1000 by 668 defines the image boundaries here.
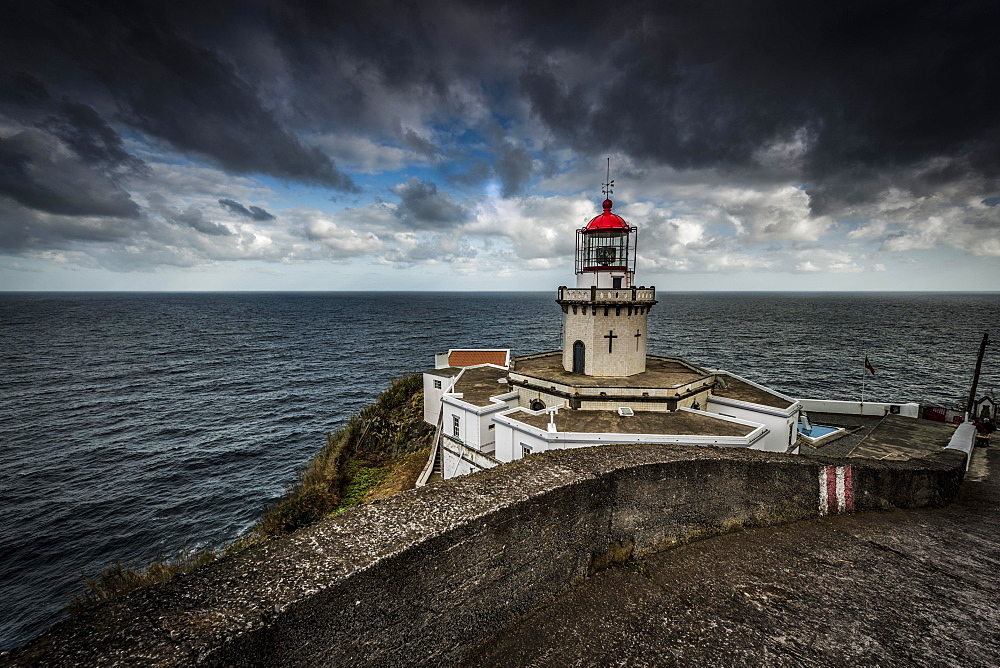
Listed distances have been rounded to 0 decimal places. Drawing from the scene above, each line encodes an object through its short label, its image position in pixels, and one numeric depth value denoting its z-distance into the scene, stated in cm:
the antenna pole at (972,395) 2041
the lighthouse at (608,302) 2039
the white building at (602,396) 1667
